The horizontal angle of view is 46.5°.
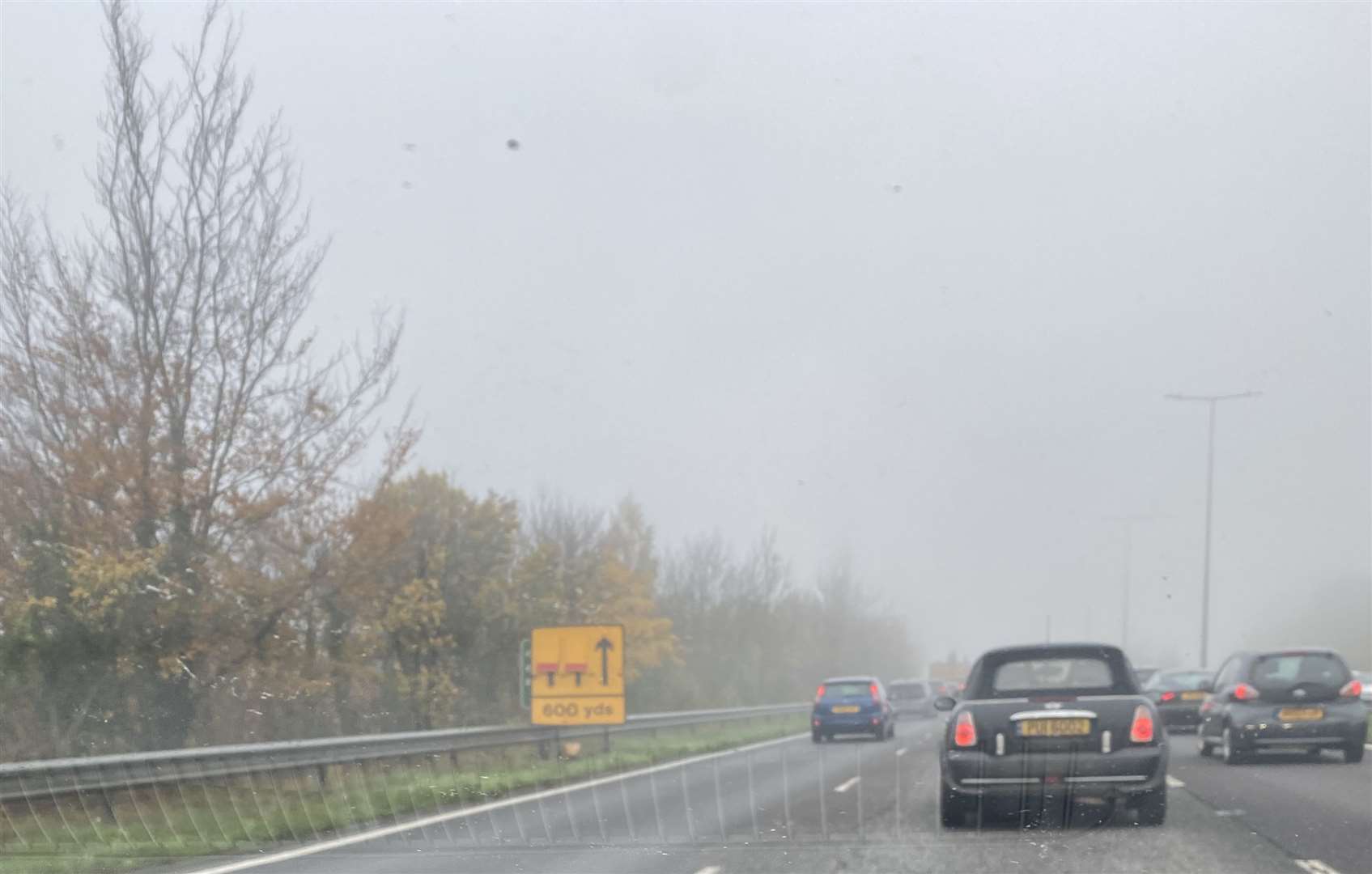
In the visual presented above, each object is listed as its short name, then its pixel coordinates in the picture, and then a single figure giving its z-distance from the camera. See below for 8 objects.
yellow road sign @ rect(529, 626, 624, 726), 26.41
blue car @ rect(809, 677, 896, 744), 33.53
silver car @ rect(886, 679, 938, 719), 54.44
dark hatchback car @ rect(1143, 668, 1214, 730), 32.75
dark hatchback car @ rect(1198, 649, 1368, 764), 20.25
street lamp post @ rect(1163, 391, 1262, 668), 52.94
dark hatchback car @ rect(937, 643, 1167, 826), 12.63
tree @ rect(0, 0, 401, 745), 20.55
